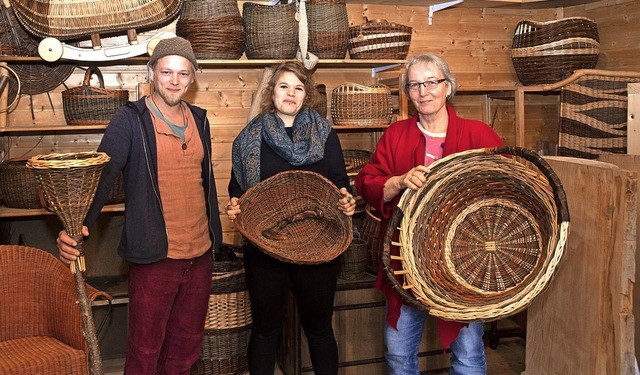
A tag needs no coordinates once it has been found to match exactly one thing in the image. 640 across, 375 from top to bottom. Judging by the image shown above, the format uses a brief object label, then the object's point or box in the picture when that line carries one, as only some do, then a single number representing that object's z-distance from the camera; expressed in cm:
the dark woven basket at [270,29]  333
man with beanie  230
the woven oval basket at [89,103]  321
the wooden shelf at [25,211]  321
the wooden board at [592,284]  207
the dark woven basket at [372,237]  327
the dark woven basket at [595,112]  339
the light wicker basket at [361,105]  346
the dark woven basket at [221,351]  321
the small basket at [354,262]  326
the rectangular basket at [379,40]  348
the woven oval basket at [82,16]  317
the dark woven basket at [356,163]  356
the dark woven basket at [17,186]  322
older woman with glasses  220
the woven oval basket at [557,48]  350
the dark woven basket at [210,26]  326
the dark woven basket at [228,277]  316
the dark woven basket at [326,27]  340
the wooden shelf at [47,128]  322
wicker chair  243
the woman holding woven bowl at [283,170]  251
